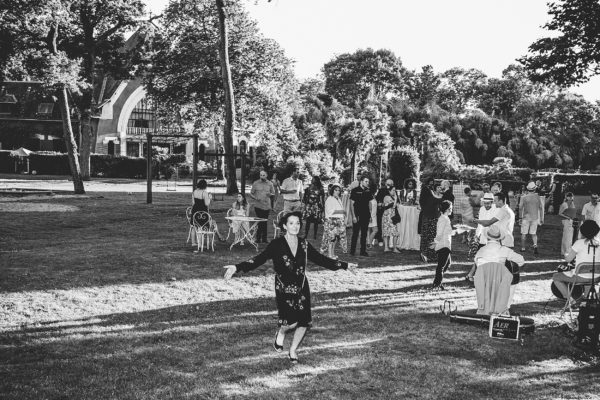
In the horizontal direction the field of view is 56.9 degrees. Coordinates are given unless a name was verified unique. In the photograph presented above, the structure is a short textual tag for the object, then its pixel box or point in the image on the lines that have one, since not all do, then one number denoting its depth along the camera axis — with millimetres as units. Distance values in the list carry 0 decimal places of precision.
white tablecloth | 14750
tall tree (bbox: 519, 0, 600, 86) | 22109
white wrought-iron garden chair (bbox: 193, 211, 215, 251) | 13219
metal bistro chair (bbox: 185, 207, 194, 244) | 13663
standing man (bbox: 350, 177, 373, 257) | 13067
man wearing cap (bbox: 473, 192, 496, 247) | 11047
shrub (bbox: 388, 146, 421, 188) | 30719
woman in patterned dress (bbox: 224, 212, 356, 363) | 6121
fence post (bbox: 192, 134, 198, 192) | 21478
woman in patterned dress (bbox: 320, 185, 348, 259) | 12719
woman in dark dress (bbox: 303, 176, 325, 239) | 15258
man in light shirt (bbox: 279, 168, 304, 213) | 14422
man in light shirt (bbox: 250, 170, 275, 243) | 14461
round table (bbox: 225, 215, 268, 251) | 13270
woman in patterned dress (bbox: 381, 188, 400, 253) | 14227
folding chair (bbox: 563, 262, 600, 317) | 7676
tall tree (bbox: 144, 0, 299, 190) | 38406
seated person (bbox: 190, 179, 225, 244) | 13250
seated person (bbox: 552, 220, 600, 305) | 7691
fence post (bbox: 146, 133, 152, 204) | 23562
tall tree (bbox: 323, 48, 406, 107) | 75812
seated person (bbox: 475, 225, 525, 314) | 7441
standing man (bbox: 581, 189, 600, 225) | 12291
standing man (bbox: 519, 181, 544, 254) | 14750
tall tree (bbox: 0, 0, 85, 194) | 24141
